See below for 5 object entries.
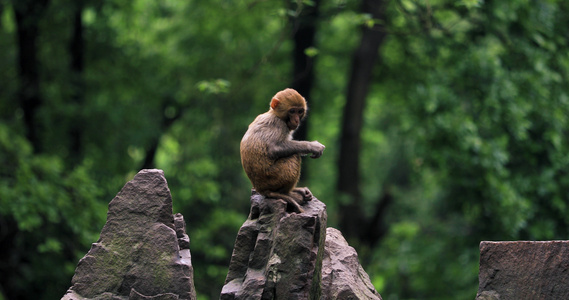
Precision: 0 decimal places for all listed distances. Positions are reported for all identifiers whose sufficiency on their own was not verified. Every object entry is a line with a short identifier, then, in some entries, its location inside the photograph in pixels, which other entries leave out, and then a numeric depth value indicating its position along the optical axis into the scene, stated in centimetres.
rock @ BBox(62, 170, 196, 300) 1028
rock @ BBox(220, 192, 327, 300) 1047
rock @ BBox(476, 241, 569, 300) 1001
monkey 1104
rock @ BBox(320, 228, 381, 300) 1143
